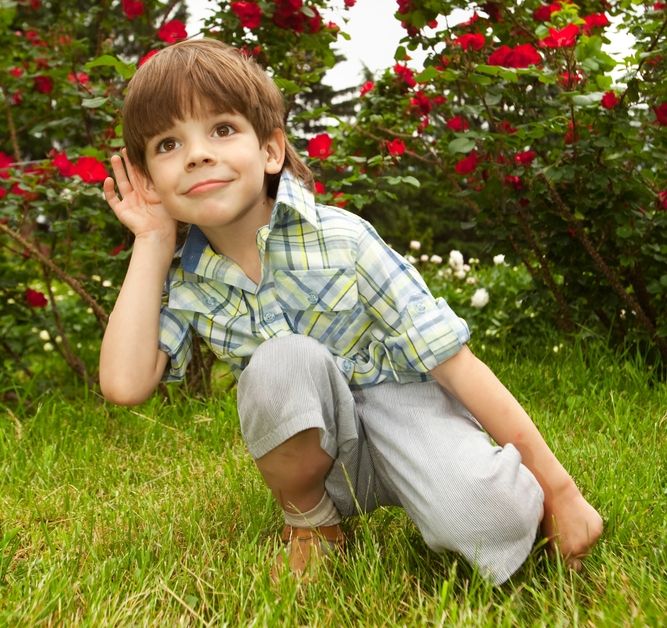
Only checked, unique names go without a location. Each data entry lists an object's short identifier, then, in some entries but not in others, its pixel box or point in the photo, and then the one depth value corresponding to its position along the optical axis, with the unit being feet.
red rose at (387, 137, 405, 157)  9.68
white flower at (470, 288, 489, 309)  12.52
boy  4.97
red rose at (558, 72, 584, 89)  8.60
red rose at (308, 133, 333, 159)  9.13
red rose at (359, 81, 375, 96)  11.00
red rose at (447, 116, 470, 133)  9.60
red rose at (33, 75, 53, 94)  11.19
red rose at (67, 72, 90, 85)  9.46
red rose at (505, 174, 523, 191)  9.84
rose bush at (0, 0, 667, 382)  8.71
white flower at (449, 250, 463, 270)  14.92
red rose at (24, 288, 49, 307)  11.02
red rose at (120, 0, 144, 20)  9.85
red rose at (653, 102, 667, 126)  8.45
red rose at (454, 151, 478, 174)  9.52
